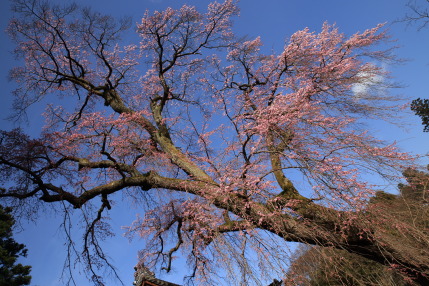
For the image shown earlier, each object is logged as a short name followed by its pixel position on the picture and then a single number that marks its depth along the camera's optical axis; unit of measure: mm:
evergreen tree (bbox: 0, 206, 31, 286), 12836
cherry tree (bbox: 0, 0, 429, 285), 3836
